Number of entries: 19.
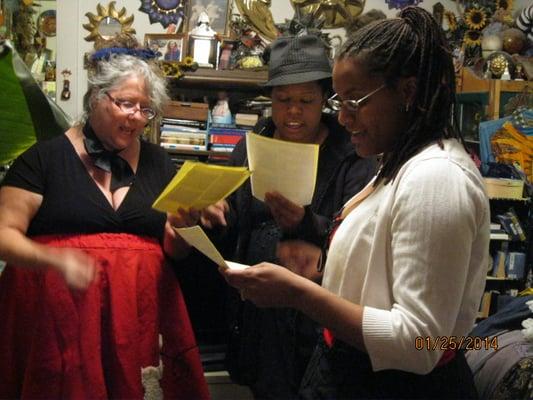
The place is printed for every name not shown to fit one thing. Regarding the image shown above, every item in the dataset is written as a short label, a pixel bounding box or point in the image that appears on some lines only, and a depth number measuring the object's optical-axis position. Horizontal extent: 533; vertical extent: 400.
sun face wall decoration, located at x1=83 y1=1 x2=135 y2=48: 3.21
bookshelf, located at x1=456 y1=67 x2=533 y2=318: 3.02
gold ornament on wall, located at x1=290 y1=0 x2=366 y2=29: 3.37
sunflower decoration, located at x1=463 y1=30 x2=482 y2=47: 3.44
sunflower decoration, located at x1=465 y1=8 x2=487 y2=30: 3.44
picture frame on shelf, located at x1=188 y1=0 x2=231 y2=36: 3.29
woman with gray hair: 1.37
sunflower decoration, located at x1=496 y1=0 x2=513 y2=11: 3.48
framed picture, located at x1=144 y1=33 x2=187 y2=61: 3.22
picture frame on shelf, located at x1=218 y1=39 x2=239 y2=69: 3.21
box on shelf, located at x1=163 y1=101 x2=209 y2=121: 3.10
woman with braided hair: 0.80
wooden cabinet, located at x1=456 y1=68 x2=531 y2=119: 3.00
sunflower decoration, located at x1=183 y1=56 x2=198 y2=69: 2.99
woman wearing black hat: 1.48
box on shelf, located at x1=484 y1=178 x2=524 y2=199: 3.04
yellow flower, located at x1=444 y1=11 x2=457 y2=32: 3.47
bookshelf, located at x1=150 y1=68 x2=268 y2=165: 3.04
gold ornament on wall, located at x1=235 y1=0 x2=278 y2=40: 3.29
